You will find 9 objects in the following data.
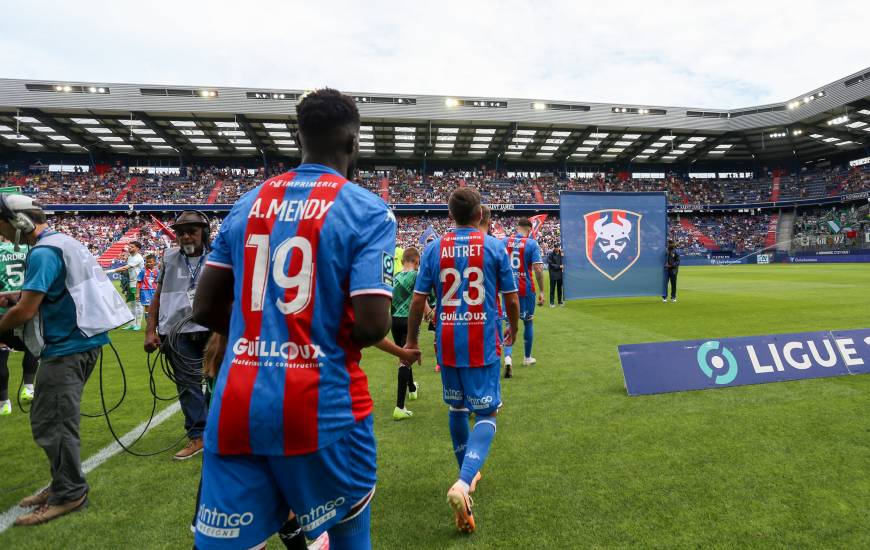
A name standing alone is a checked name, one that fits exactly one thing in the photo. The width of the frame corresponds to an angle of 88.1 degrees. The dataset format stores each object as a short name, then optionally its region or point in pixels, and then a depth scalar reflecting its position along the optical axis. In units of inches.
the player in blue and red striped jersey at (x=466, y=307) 126.5
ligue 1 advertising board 217.5
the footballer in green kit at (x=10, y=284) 222.6
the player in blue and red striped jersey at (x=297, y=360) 53.0
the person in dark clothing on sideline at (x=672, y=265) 585.0
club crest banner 521.3
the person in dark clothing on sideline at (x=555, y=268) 605.6
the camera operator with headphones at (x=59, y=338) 123.9
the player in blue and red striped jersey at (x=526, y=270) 287.6
